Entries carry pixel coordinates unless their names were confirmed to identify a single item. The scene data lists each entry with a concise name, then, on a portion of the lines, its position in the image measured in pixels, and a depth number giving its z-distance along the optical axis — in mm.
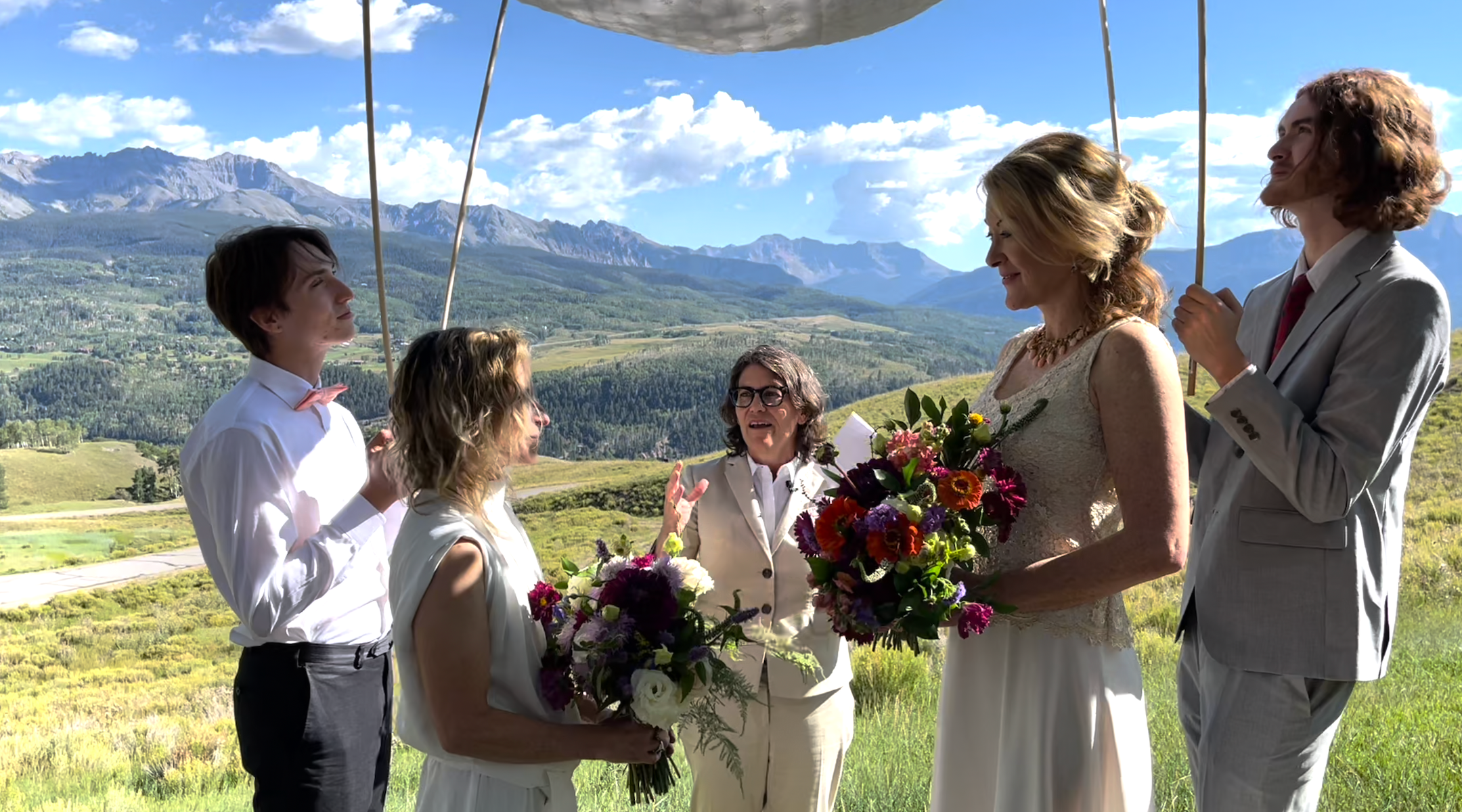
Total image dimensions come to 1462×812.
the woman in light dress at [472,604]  1604
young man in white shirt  2076
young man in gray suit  1655
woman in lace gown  1634
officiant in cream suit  2799
